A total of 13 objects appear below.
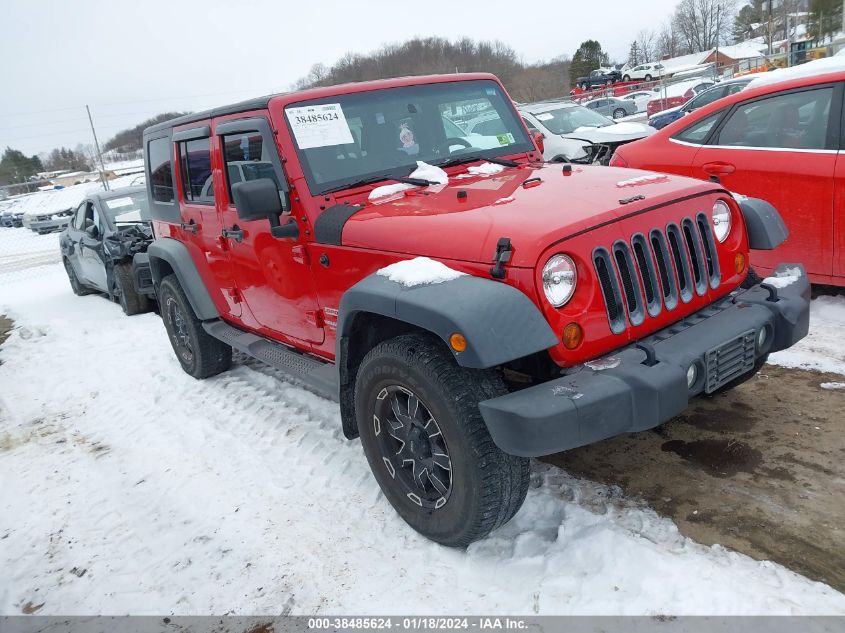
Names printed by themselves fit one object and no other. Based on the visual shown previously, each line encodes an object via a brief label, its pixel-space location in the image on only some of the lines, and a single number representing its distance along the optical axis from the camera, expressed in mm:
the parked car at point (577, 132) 11375
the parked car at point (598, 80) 48831
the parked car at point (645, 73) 48188
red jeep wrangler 2389
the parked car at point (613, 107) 28531
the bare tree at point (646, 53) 87750
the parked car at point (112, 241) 8328
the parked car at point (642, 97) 30797
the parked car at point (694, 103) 14762
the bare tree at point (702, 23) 82375
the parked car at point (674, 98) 24469
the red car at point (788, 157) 4383
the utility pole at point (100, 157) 18894
